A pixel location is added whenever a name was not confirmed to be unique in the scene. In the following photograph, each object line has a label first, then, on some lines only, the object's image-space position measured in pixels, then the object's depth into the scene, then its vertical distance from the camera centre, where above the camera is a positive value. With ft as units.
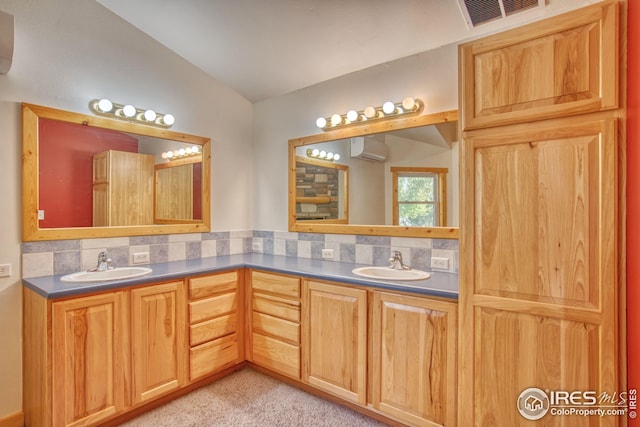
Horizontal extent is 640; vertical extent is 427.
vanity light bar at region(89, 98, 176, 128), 7.56 +2.51
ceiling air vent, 5.24 +3.43
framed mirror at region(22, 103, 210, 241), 6.82 +0.88
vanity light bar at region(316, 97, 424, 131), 7.53 +2.53
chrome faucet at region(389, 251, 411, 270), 7.59 -1.17
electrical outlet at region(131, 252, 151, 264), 8.30 -1.16
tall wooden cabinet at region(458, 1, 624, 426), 4.04 -0.04
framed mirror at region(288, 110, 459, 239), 7.29 +0.87
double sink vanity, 5.85 -1.78
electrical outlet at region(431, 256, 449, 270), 7.22 -1.12
